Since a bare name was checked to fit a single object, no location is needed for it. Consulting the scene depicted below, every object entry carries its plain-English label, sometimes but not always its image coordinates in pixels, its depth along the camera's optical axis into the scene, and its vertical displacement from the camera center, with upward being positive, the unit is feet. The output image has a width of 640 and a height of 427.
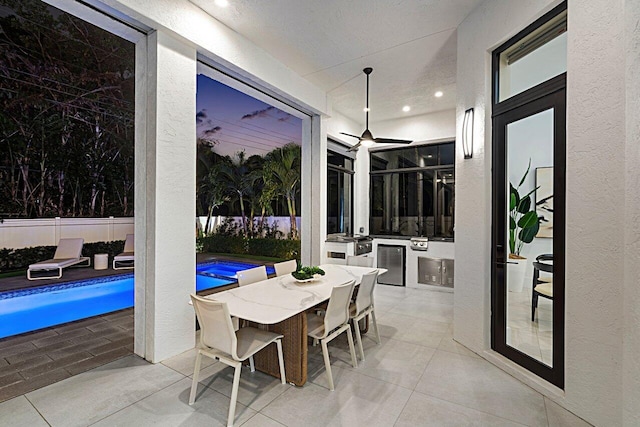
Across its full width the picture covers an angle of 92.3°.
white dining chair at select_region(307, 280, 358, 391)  8.11 -3.10
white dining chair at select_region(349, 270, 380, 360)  9.71 -2.88
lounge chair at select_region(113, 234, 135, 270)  24.75 -3.63
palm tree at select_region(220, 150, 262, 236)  21.03 +2.66
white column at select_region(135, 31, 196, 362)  9.50 +0.43
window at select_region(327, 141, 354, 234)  20.85 +1.77
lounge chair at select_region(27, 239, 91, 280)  21.02 -3.49
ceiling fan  15.18 +3.83
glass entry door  7.79 -0.59
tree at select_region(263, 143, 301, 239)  20.62 +2.76
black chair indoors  8.20 -1.91
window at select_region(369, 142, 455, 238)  21.03 +1.67
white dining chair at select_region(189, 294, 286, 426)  6.59 -2.98
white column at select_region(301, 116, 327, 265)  18.40 +1.46
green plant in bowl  10.14 -2.01
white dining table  7.23 -2.34
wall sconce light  10.59 +2.78
